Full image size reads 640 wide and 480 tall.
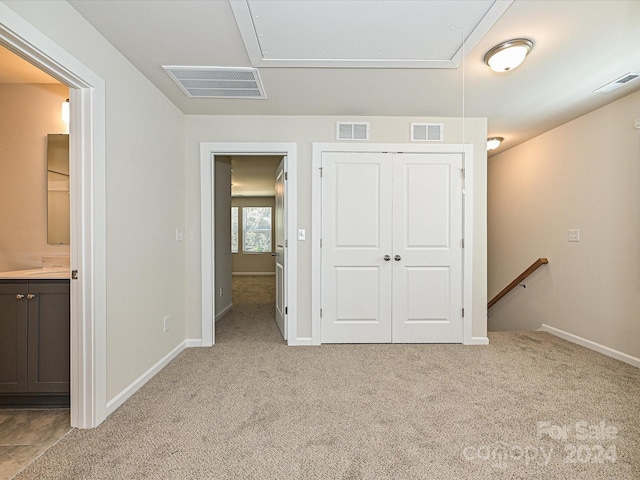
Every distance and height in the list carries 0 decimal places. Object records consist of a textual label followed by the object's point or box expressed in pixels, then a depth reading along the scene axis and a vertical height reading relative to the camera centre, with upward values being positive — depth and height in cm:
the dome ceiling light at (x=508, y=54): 207 +122
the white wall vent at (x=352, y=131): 339 +112
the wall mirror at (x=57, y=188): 263 +39
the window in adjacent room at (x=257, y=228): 1013 +27
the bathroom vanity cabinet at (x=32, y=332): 212 -64
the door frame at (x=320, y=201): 338 +38
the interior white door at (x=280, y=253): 359 -20
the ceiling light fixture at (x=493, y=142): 411 +122
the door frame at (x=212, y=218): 337 +19
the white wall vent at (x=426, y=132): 340 +111
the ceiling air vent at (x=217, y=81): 244 +126
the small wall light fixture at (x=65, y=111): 260 +102
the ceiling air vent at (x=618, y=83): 254 +128
